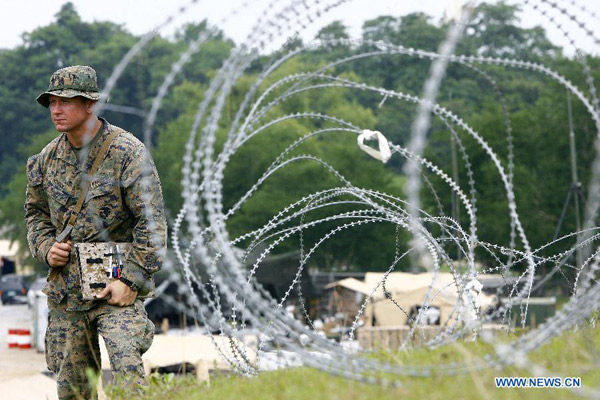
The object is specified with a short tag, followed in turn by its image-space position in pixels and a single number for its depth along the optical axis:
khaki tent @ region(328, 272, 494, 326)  54.09
